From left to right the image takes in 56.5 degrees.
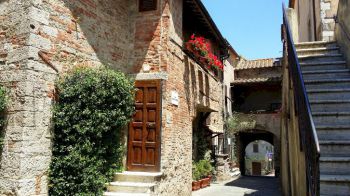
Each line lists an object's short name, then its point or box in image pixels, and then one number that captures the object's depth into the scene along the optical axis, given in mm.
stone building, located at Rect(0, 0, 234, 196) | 5531
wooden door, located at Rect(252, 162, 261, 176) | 38406
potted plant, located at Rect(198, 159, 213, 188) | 12650
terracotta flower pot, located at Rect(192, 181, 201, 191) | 11466
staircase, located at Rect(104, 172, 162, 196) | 6902
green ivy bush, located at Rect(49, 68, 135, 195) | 6020
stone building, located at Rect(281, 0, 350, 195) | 3750
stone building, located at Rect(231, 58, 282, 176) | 21859
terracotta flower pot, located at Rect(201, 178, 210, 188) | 12434
